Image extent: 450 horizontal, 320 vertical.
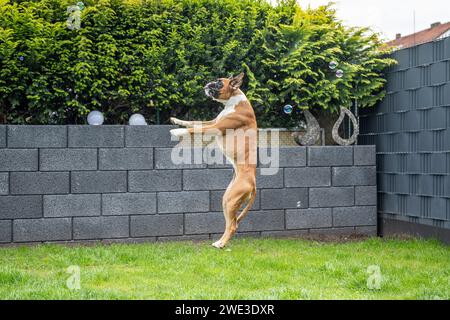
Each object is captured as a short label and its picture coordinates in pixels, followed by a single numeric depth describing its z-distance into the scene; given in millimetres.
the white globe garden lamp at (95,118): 7715
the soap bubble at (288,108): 7387
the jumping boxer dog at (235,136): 5043
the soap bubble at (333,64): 8156
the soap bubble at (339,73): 8188
